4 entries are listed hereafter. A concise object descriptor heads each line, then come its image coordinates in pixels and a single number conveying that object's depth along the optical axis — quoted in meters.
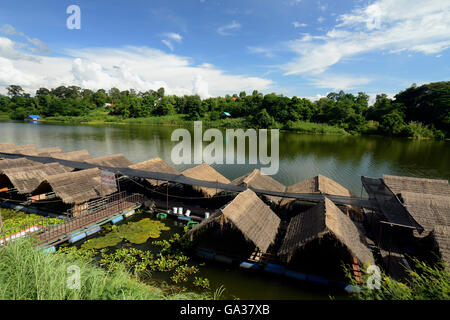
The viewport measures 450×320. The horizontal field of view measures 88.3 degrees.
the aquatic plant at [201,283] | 8.18
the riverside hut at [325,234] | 7.93
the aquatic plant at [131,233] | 10.42
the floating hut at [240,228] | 8.86
